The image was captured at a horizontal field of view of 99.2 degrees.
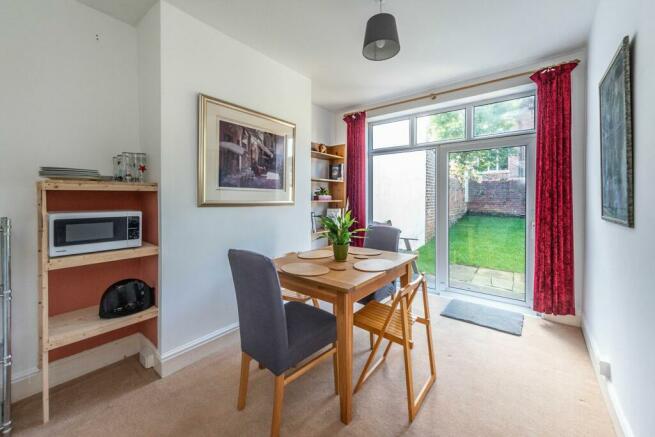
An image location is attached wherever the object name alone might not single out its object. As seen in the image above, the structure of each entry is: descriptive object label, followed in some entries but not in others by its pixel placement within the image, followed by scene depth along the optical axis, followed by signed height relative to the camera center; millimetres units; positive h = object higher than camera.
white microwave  1570 -80
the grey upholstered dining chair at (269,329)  1342 -615
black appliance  1806 -544
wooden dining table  1491 -423
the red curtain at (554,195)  2582 +201
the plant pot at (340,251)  2033 -247
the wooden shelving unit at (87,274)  1551 -398
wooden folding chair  1506 -651
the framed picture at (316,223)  3801 -76
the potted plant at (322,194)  3852 +334
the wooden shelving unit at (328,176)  4008 +604
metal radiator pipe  1460 -550
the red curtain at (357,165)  3957 +753
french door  3059 -13
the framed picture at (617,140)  1344 +425
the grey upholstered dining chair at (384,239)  2648 -212
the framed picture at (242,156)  2193 +547
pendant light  1751 +1189
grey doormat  2670 -1028
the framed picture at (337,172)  4062 +672
